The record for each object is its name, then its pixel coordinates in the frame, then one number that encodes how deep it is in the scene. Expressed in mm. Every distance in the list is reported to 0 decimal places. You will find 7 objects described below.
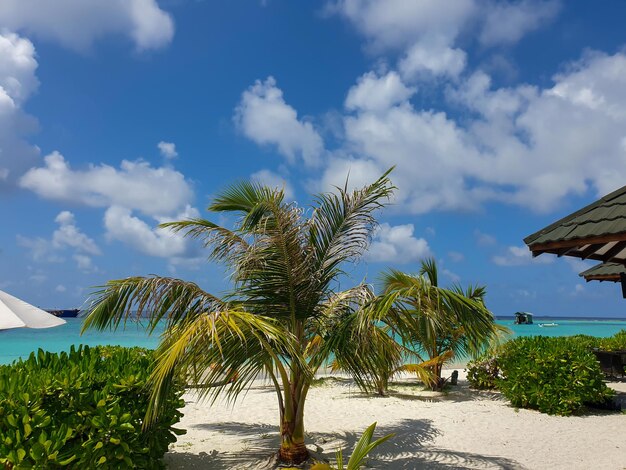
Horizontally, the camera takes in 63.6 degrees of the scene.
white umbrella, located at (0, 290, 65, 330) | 7055
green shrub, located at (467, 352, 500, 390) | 12203
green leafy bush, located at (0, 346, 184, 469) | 4391
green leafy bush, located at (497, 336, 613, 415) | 9305
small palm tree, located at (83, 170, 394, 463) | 5488
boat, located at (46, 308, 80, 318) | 89988
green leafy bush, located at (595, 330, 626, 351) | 13688
